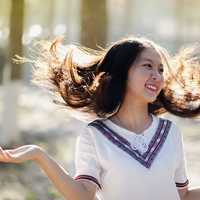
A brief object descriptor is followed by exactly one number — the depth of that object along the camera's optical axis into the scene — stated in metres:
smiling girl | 3.93
